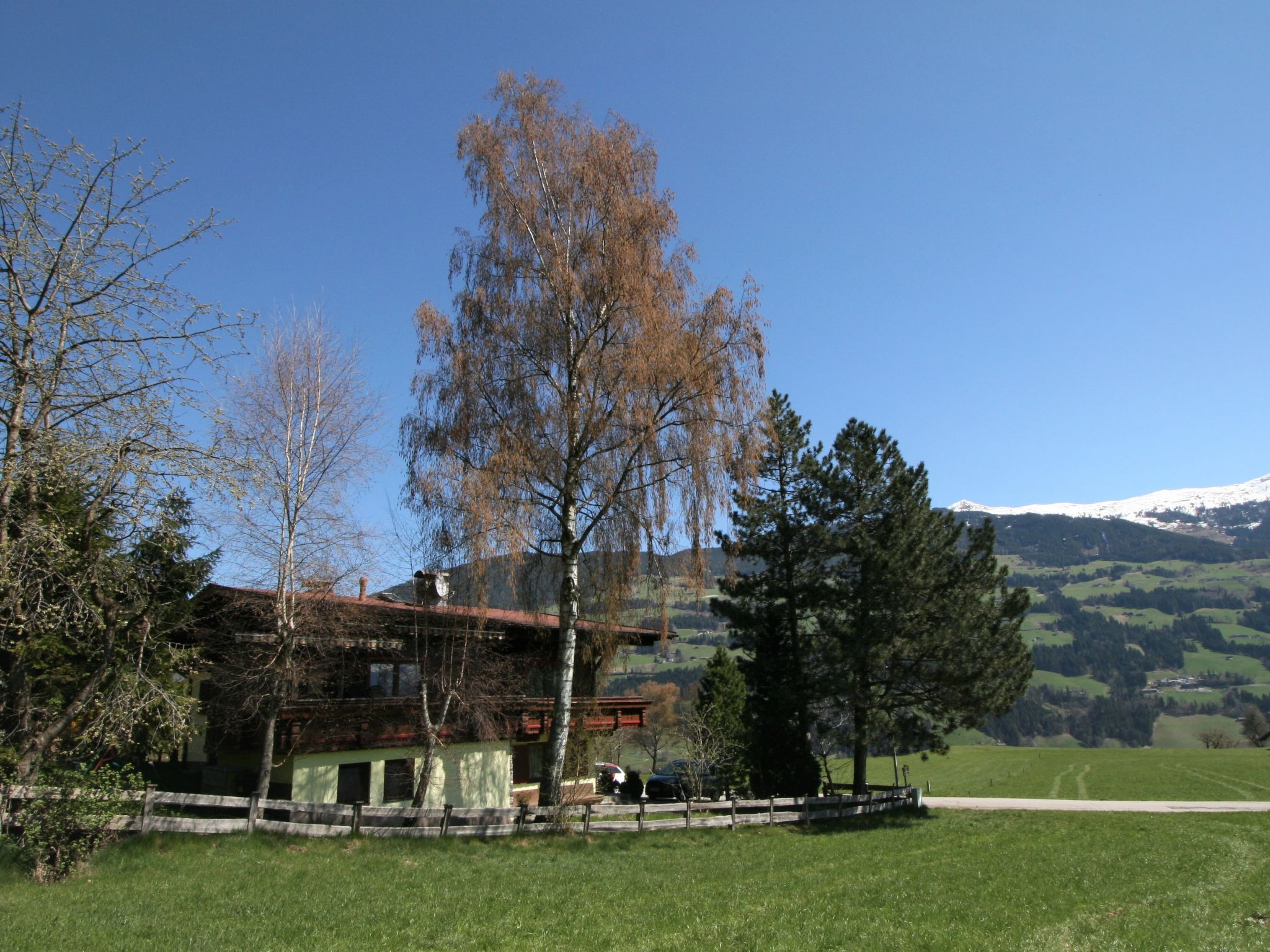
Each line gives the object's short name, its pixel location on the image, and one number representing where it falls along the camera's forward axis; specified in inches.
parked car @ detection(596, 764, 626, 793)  1300.4
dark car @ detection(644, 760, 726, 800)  1027.9
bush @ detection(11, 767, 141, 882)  400.5
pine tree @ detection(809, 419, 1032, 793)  1043.9
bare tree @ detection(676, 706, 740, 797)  1027.9
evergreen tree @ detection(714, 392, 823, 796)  1133.7
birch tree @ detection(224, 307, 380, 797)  620.7
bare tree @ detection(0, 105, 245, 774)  291.3
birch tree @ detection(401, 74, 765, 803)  675.4
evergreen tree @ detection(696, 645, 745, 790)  1111.0
